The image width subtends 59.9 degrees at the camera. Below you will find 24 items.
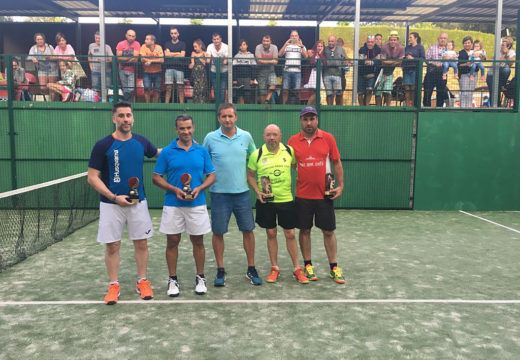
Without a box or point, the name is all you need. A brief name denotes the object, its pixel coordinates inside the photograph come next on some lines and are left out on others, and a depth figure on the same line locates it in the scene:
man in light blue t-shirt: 4.96
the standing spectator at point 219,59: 10.02
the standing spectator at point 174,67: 9.89
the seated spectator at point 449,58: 10.16
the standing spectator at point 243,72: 10.01
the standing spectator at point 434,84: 10.20
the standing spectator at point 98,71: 10.01
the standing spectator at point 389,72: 10.24
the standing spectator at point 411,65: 10.18
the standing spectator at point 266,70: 9.95
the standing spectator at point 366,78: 10.12
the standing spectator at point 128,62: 9.95
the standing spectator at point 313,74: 9.98
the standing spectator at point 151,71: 9.95
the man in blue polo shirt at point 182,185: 4.58
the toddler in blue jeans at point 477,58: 10.19
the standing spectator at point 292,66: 10.01
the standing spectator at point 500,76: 10.38
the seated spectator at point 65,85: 9.97
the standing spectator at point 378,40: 11.00
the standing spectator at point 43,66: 9.82
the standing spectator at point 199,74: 9.92
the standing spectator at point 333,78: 10.05
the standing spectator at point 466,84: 10.17
